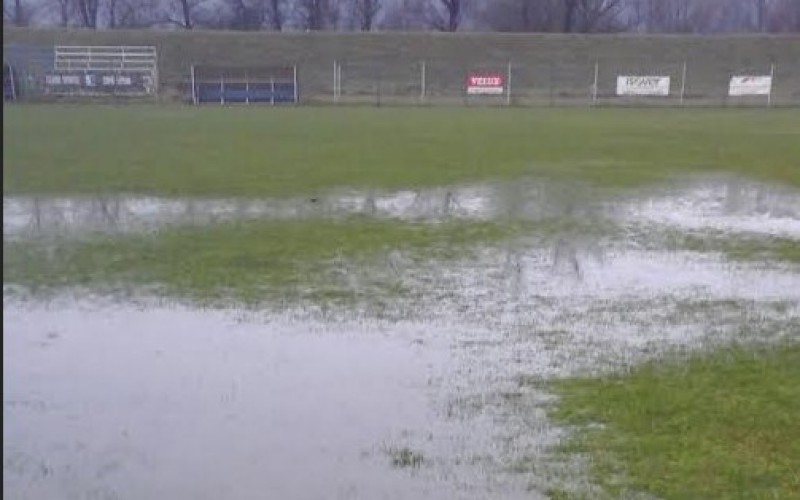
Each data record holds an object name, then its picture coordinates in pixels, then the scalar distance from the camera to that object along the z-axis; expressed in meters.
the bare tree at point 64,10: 95.50
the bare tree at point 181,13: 95.31
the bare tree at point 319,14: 91.00
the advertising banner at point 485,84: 51.72
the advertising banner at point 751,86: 52.68
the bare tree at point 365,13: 94.19
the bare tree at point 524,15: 86.25
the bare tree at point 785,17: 94.38
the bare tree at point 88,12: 93.31
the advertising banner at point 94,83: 47.72
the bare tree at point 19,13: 89.92
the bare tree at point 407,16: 96.44
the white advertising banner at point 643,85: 51.88
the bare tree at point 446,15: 92.25
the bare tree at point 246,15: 92.08
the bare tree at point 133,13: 96.81
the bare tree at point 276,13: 91.81
